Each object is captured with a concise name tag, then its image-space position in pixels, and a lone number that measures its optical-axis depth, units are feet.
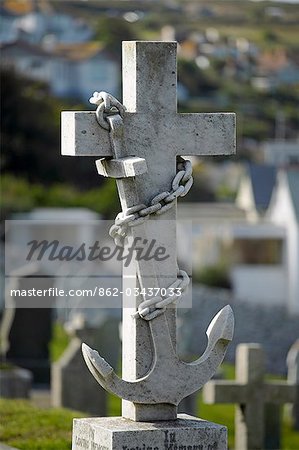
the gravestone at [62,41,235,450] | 31.94
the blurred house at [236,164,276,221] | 215.10
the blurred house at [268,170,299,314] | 166.91
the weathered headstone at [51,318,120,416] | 57.93
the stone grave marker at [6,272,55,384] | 72.14
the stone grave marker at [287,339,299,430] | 62.08
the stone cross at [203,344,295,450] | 48.70
